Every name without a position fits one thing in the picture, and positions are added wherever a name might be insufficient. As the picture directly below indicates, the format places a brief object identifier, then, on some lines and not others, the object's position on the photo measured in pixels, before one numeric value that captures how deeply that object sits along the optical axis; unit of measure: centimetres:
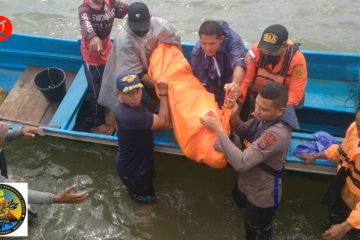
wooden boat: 461
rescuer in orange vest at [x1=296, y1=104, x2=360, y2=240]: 285
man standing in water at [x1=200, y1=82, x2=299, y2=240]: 285
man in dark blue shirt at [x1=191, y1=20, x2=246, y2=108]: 358
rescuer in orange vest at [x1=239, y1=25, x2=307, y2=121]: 349
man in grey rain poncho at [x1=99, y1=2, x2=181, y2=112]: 369
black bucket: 528
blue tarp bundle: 388
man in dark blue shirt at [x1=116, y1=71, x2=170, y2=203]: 327
